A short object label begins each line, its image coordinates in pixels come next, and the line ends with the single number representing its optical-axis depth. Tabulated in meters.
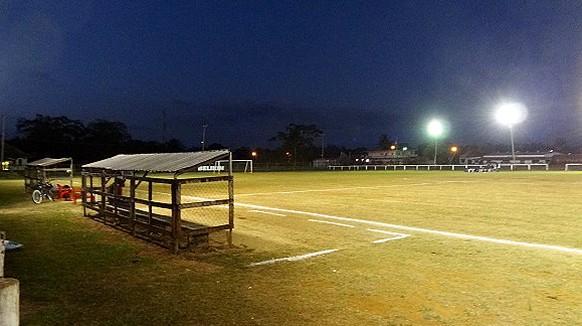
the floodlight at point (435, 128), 69.88
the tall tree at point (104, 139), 77.06
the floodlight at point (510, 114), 53.41
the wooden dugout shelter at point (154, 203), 7.98
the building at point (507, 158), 68.12
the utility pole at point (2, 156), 56.04
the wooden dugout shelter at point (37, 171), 17.33
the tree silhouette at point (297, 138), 98.71
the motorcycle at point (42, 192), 17.02
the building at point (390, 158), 78.88
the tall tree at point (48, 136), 74.38
